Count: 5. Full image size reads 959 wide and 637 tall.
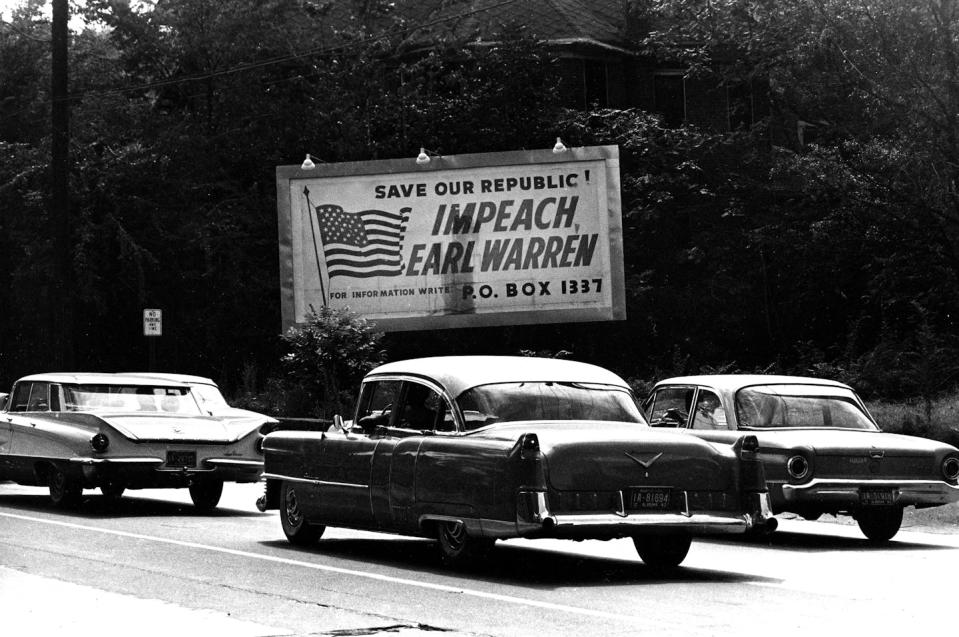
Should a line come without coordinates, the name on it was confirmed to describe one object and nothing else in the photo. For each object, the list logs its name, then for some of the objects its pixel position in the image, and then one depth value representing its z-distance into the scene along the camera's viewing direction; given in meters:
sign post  29.25
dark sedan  10.70
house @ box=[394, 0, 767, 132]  47.38
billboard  32.62
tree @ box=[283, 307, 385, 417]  31.25
